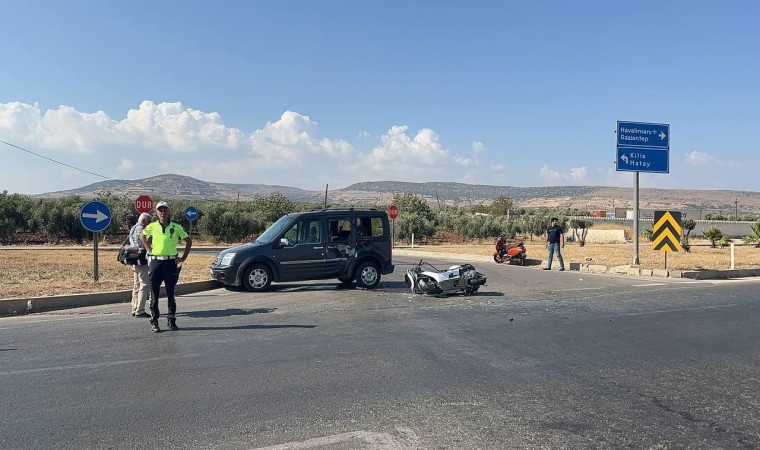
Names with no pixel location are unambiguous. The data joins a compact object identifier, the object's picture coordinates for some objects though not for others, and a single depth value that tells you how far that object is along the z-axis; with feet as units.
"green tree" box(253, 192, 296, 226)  164.17
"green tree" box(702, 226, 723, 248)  110.83
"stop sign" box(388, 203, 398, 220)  115.22
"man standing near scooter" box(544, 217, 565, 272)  67.51
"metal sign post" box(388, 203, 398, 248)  115.32
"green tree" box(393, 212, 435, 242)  155.22
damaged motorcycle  43.06
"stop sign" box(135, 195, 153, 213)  76.74
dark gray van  45.50
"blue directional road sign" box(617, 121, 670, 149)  71.82
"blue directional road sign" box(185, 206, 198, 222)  105.02
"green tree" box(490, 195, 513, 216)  260.97
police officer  29.55
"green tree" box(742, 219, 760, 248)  111.99
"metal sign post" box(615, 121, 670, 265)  71.77
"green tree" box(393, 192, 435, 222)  193.91
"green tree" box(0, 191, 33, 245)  131.34
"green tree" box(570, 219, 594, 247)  128.69
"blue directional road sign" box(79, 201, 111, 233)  46.11
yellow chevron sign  64.13
